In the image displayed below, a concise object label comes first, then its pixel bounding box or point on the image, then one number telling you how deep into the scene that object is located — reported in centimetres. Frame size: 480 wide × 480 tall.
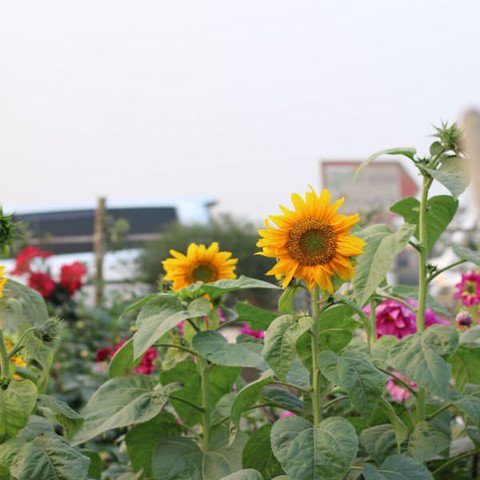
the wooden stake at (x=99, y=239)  767
